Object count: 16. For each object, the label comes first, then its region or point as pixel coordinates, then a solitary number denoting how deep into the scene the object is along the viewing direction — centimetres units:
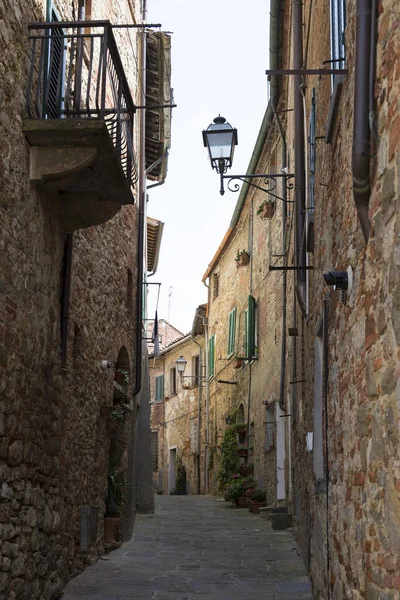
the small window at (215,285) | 2565
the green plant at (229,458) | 1852
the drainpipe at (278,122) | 1301
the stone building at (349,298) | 339
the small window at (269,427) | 1545
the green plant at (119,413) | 997
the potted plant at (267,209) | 1652
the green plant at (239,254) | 2023
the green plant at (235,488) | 1734
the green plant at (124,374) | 1158
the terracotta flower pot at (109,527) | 1010
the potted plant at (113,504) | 1012
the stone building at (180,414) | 2673
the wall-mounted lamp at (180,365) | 2406
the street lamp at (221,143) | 918
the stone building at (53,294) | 586
